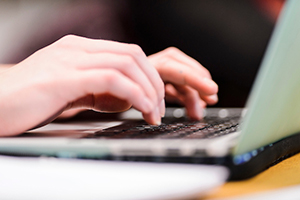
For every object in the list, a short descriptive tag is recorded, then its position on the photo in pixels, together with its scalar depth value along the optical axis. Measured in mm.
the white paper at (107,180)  472
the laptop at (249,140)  483
